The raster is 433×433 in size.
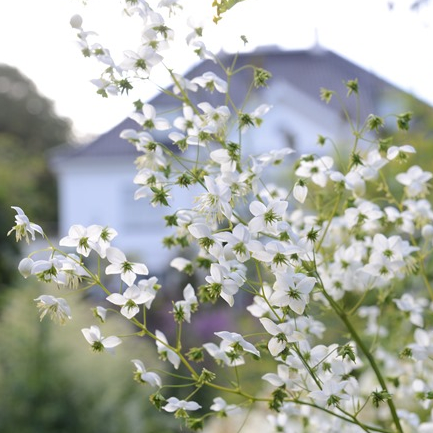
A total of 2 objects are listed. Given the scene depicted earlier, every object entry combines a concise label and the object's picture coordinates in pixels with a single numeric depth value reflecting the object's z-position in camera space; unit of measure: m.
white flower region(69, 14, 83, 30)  0.94
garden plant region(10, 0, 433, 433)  0.80
